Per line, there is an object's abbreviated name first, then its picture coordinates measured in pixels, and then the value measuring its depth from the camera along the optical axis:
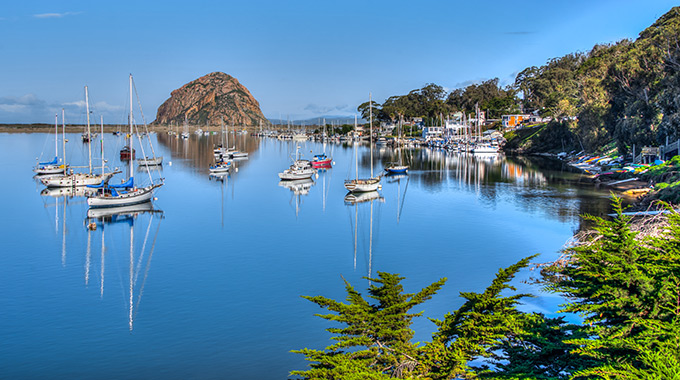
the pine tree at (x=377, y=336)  14.53
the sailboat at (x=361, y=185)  64.50
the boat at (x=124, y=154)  112.62
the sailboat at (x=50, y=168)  78.94
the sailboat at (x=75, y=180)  69.07
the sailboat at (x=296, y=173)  79.31
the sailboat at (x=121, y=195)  53.00
